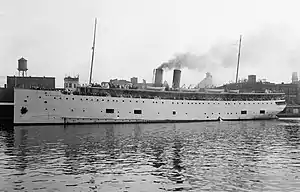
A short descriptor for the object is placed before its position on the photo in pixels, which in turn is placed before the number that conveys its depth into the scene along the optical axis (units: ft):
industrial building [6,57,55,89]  190.80
